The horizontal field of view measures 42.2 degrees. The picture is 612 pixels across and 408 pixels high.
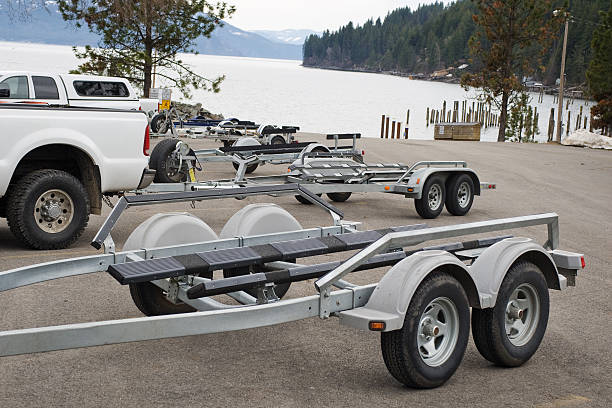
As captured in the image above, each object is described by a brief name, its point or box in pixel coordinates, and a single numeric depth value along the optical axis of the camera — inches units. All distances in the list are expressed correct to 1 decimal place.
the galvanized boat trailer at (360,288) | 169.4
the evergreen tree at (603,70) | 1855.3
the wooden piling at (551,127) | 1875.7
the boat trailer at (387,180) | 486.3
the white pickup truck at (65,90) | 522.3
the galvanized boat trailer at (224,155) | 525.7
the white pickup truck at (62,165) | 346.3
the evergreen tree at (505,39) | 1720.0
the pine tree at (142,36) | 1132.5
